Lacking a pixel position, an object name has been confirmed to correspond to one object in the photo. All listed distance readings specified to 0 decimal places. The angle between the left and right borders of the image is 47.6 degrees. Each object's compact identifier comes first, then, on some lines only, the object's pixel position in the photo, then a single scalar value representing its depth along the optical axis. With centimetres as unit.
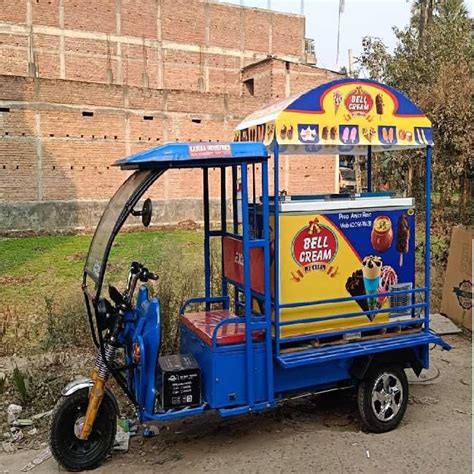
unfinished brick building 1955
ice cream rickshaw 408
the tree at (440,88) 1702
